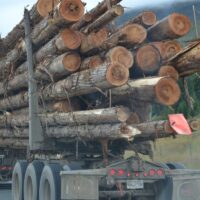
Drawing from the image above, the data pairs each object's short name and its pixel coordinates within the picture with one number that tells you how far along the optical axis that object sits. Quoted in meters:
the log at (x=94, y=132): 10.89
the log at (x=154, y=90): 10.77
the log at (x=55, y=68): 12.31
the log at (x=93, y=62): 11.92
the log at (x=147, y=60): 11.66
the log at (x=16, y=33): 14.40
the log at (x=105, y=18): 11.41
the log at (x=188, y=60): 10.50
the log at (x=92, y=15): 12.14
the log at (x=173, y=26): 11.77
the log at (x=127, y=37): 11.62
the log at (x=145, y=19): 12.03
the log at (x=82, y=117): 10.87
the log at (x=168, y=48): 11.88
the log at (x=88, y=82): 10.77
